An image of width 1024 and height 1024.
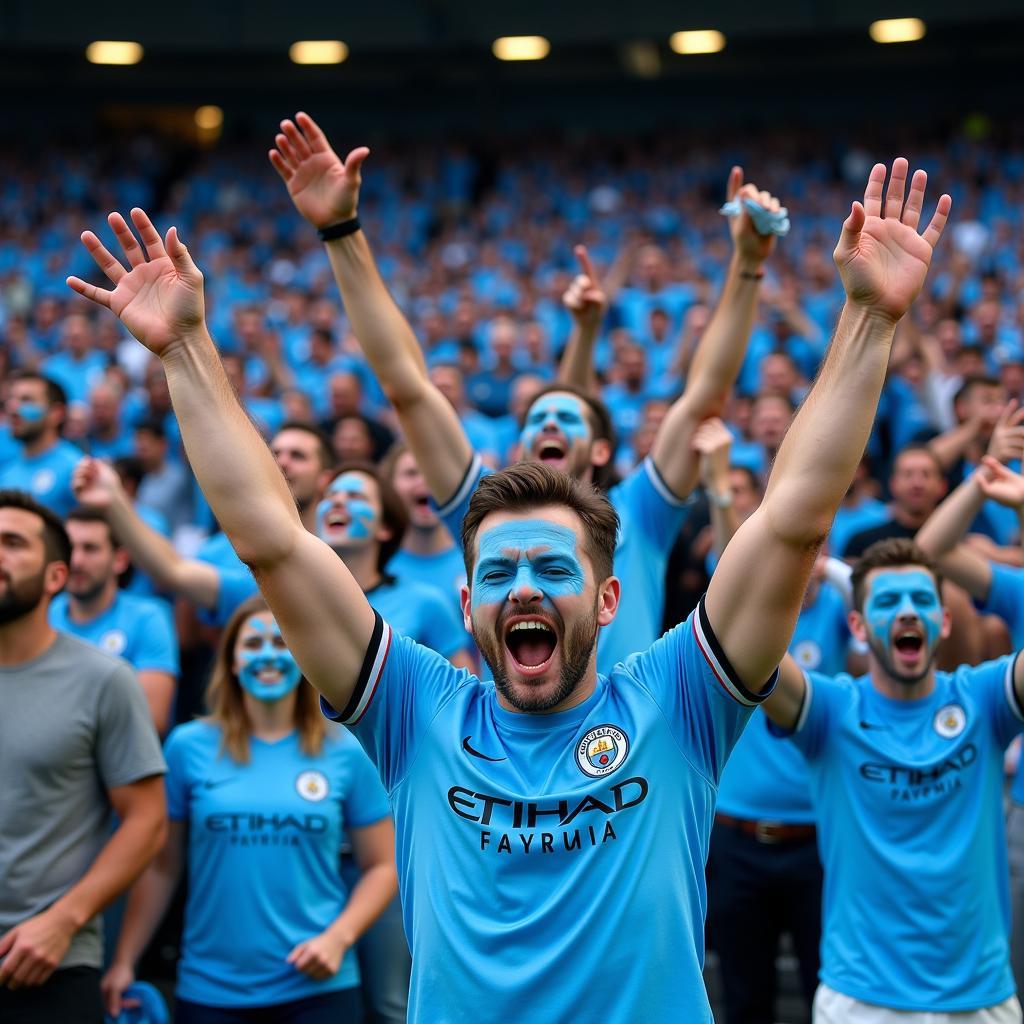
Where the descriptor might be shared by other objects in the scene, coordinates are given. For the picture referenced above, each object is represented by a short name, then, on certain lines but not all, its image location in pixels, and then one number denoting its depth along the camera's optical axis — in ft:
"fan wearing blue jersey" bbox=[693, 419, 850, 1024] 16.05
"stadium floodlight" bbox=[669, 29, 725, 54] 66.18
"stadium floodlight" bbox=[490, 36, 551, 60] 66.80
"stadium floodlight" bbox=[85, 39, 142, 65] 67.97
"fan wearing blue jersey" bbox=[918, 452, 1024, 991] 16.15
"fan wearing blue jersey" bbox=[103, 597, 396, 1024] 13.79
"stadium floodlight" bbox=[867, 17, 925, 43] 63.10
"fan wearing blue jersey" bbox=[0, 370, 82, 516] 23.38
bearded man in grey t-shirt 12.84
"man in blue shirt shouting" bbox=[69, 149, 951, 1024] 8.07
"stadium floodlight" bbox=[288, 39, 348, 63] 67.97
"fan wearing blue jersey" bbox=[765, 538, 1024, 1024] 12.90
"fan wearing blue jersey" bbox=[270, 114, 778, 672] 12.43
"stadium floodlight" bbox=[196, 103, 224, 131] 79.25
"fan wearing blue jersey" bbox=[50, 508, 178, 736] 17.94
